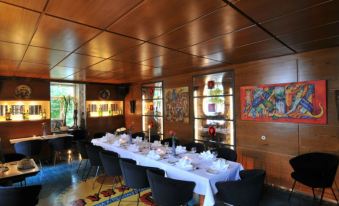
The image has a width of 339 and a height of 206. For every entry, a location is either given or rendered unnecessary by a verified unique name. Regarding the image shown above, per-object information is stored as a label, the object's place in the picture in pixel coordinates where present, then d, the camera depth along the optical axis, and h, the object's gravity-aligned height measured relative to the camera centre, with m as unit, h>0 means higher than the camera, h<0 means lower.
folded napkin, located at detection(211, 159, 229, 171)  2.87 -0.87
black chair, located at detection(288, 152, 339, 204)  3.12 -1.07
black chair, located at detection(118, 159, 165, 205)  3.03 -1.04
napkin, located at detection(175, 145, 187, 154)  3.95 -0.88
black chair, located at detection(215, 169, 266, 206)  2.46 -1.05
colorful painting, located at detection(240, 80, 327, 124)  3.56 +0.02
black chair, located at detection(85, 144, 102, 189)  4.23 -1.00
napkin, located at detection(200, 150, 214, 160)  3.40 -0.86
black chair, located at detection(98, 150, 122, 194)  3.59 -1.04
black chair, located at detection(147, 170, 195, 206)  2.48 -1.05
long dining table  2.58 -0.95
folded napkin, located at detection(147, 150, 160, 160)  3.49 -0.88
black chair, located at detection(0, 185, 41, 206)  2.20 -0.99
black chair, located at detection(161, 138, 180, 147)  4.98 -0.91
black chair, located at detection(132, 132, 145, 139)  6.33 -0.91
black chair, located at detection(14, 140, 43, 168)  5.06 -1.03
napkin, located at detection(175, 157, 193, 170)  2.90 -0.86
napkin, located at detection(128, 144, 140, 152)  4.20 -0.91
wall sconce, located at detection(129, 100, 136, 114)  7.96 +0.00
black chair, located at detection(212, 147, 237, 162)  3.68 -0.91
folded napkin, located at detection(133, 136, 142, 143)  5.11 -0.89
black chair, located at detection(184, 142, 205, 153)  4.33 -0.91
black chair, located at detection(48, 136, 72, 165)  5.74 -1.07
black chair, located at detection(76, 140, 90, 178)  4.74 -1.00
